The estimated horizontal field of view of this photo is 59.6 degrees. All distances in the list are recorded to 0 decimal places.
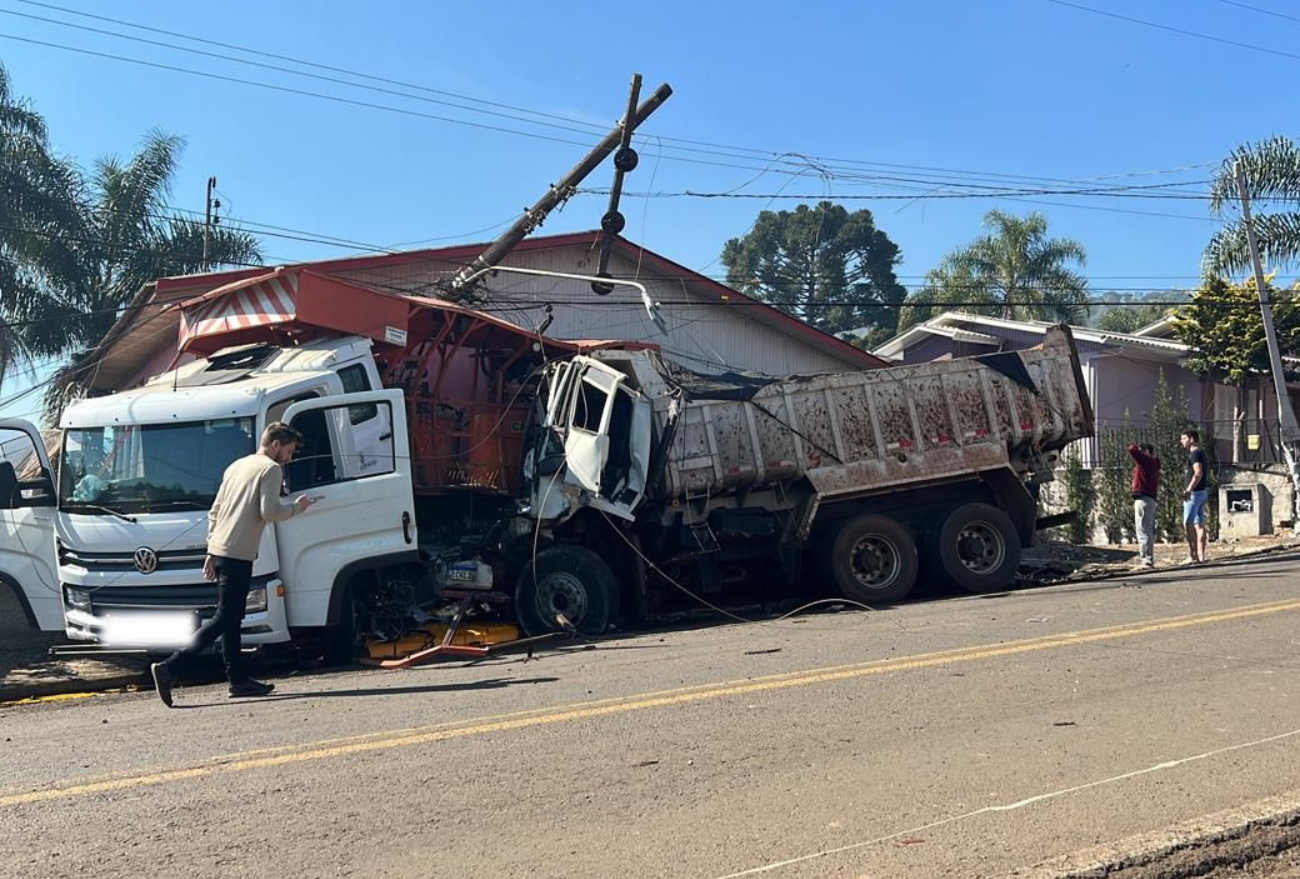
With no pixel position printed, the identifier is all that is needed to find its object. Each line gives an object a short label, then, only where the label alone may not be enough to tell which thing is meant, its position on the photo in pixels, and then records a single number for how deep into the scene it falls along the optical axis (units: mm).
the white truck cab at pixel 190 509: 8242
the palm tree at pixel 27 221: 21562
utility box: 18547
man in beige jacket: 7363
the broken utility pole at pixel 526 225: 16078
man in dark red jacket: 14523
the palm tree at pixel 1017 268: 34625
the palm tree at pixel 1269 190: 21703
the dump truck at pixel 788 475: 10523
